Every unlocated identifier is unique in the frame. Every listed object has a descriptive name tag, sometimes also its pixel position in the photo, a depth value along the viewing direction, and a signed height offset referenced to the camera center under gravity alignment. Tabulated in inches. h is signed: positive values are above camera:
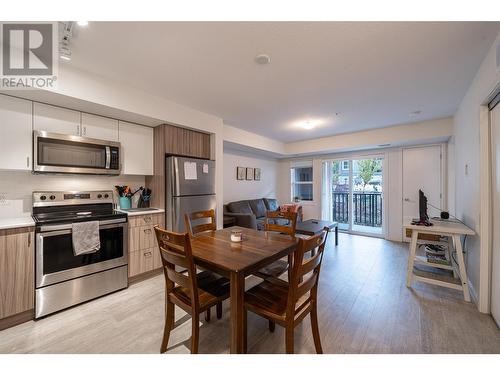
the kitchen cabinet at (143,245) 100.3 -29.0
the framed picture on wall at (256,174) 223.5 +15.7
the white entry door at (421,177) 165.5 +9.4
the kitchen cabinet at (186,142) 115.0 +27.6
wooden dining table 47.9 -18.4
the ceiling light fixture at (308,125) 149.0 +47.9
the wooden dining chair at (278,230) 70.8 -18.8
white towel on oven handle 81.7 -20.2
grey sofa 159.3 -20.7
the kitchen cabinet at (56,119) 83.1 +29.3
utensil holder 112.0 -8.2
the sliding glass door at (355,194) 208.5 -6.0
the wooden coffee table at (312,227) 139.9 -28.3
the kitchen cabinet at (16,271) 68.5 -28.6
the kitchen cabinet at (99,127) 95.2 +29.4
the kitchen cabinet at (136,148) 107.8 +21.9
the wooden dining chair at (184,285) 50.7 -29.7
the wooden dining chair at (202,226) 76.5 -16.5
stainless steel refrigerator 111.1 +0.1
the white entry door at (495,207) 70.2 -6.8
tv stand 87.0 -30.1
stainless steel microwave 82.2 +14.9
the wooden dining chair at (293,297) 47.2 -30.2
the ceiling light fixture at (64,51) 65.1 +44.9
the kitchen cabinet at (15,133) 75.5 +20.9
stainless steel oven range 75.9 -27.0
